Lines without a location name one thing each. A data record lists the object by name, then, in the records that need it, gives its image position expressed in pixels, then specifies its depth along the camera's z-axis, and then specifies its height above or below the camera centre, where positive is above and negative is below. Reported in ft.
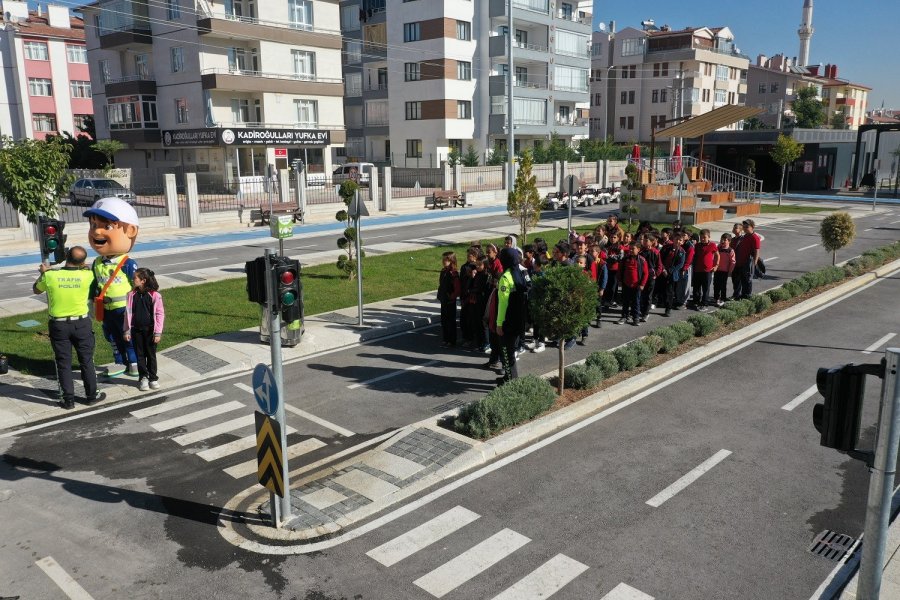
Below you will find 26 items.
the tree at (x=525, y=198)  71.26 -4.72
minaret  381.60 +62.92
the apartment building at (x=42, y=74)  187.21 +21.96
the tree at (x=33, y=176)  50.24 -1.44
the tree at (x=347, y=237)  57.93 -6.90
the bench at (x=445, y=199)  133.08 -8.79
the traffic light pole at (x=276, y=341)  21.47 -5.70
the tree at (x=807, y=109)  246.88 +13.75
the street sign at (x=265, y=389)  21.44 -7.13
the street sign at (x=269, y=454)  22.03 -9.37
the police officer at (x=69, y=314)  31.58 -7.09
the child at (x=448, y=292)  41.50 -8.09
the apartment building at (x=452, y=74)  177.99 +20.58
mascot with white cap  31.07 -5.61
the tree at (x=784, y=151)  148.36 -0.39
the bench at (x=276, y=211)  108.27 -8.83
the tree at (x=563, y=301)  31.24 -6.57
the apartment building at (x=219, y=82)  138.72 +14.82
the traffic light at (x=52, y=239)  34.60 -4.05
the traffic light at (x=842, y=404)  13.82 -5.01
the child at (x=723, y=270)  51.96 -8.88
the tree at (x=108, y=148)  149.69 +1.53
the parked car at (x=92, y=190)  117.08 -5.69
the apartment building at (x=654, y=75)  250.16 +27.23
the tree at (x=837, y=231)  64.28 -7.41
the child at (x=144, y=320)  34.01 -7.93
